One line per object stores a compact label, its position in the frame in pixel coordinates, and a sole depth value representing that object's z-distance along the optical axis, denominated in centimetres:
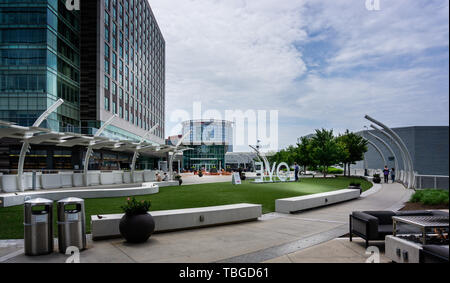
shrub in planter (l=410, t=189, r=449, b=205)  1166
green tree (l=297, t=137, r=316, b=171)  4928
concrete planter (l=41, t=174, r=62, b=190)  2314
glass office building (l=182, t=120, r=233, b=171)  10212
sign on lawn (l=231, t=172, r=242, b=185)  2862
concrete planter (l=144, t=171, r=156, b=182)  3365
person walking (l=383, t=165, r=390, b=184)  3038
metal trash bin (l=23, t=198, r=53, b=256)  635
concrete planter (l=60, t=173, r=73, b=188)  2448
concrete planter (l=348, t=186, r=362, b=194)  1797
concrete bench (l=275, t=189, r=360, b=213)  1209
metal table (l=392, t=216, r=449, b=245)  422
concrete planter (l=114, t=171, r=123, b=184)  2995
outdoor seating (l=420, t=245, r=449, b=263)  380
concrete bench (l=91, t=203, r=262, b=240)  782
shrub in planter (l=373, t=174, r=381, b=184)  2961
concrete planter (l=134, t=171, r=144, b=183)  3217
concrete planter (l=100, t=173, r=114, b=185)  2834
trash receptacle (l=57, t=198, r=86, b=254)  654
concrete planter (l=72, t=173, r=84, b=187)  2536
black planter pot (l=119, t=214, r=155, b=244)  722
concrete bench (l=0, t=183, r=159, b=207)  1434
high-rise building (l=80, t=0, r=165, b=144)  4847
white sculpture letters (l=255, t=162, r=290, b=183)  3199
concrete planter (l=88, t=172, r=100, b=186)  2695
